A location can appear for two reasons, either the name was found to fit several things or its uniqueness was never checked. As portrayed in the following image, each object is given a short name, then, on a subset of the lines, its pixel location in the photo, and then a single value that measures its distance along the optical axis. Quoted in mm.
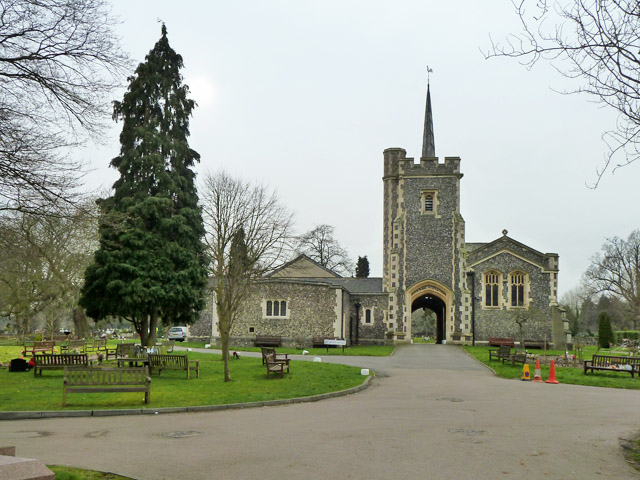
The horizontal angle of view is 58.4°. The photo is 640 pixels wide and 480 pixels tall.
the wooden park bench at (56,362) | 18297
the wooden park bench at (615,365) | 21692
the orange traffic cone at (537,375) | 19952
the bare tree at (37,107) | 11328
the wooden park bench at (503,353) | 25500
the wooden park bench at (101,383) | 12820
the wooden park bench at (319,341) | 37406
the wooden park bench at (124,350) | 22778
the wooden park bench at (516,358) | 24672
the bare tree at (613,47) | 7707
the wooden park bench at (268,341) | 38250
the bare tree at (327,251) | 62094
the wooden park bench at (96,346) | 27694
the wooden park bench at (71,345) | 25809
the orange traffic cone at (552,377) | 19375
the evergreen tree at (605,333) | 45062
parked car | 52494
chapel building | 39281
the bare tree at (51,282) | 34406
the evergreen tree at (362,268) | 69394
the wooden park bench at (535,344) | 38906
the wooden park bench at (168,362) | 18781
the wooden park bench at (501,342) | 38375
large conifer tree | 24312
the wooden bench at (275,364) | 18875
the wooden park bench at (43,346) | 25625
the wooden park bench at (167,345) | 23153
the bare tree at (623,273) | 56500
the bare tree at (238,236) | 21469
